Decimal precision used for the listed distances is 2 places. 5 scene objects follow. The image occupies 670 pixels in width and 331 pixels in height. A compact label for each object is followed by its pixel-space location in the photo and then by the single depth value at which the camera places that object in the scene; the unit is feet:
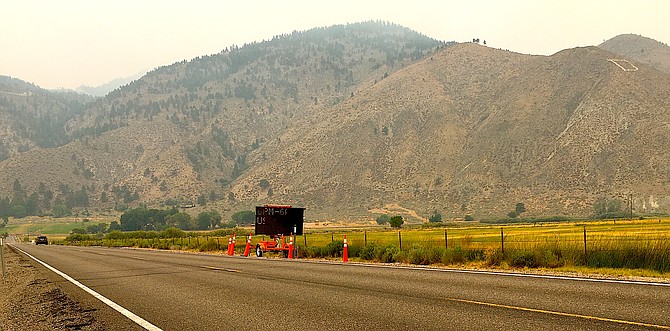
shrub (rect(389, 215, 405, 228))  367.25
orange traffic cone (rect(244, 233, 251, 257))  111.84
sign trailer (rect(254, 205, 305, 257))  108.06
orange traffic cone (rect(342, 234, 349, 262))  87.64
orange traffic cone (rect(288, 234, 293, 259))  101.77
